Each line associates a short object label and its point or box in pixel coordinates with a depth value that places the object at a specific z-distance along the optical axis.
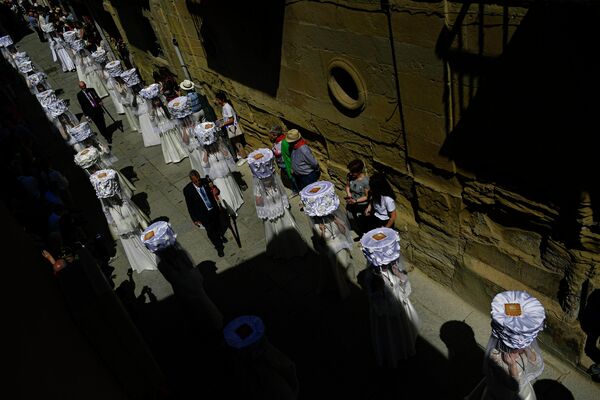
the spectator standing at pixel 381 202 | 6.80
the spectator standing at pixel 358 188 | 6.83
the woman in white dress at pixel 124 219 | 8.02
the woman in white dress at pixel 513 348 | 4.13
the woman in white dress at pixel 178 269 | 6.30
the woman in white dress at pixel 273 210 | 7.32
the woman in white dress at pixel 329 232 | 6.07
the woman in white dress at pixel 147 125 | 12.16
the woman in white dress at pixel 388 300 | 5.10
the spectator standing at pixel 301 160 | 7.90
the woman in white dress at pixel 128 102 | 12.94
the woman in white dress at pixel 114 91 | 14.26
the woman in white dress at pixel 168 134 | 11.46
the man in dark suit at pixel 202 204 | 7.62
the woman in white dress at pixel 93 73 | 16.75
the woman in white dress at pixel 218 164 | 8.86
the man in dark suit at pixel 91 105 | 12.36
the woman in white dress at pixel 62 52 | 19.55
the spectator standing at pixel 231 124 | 10.42
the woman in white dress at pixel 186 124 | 9.88
